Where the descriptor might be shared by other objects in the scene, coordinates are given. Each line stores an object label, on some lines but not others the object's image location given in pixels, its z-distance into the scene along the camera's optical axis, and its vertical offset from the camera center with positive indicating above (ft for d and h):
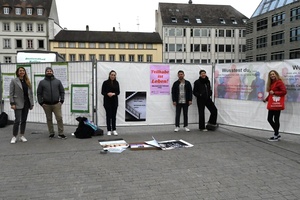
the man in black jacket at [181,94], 28.19 -0.73
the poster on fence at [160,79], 28.71 +0.76
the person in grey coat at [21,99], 23.65 -1.06
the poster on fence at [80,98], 27.99 -1.16
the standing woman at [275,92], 23.39 -0.42
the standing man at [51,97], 24.67 -0.94
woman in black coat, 26.07 -0.97
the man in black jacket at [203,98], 28.55 -1.15
